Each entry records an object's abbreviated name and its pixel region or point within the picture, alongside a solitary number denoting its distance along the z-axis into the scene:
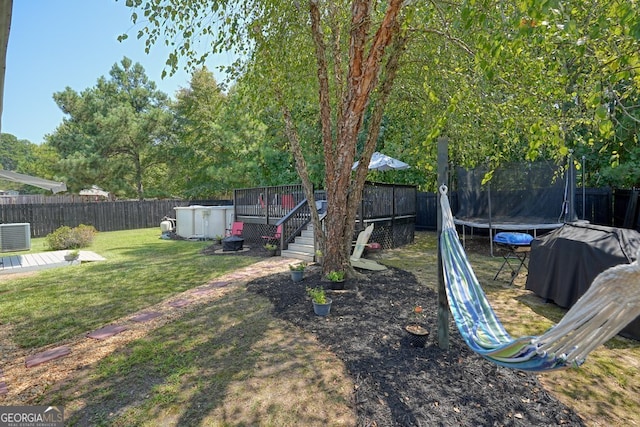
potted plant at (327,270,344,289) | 4.86
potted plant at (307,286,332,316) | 4.01
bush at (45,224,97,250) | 10.06
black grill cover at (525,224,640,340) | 3.86
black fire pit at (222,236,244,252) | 9.30
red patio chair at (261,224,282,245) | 8.98
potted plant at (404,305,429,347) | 3.13
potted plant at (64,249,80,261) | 7.74
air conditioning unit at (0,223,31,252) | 8.67
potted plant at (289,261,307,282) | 5.42
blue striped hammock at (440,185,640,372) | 1.39
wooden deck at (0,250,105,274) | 7.00
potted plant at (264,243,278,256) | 8.27
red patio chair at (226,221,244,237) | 10.70
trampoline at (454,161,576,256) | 8.20
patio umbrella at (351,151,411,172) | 9.89
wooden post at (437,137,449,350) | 3.00
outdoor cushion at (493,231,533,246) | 5.32
